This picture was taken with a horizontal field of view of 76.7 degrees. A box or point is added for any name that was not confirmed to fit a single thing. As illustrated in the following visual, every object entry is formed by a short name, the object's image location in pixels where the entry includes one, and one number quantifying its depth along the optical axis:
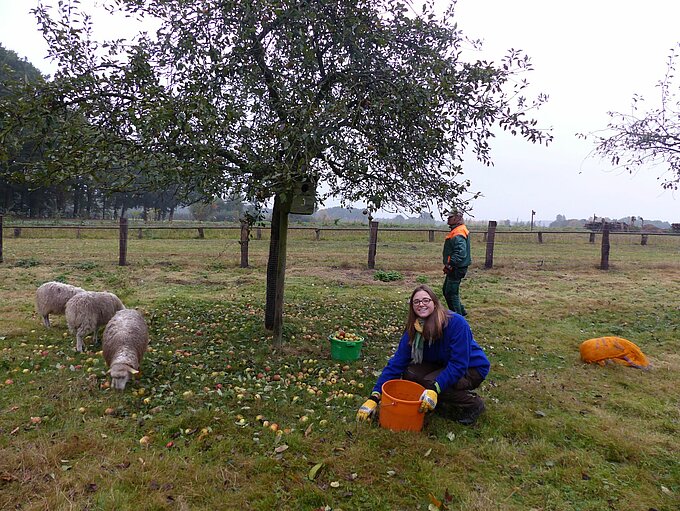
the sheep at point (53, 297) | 6.36
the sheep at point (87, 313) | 5.64
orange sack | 5.80
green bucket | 5.52
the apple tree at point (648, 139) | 8.10
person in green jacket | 7.12
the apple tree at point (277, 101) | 4.13
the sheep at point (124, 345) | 4.39
